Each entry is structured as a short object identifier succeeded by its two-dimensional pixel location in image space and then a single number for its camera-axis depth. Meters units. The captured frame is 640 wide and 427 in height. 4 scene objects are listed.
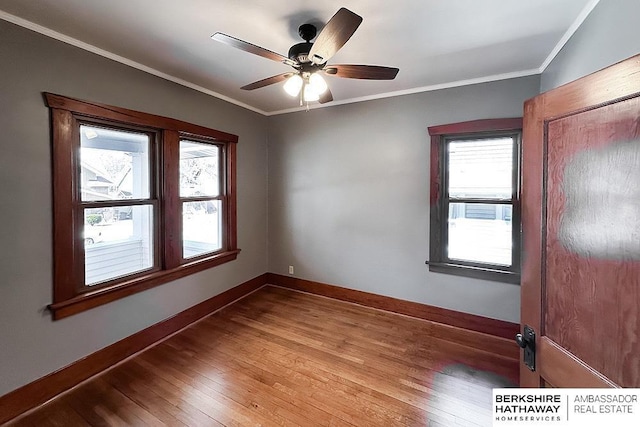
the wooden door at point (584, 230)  0.86
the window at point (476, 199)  2.66
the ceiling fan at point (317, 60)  1.37
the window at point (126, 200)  1.98
